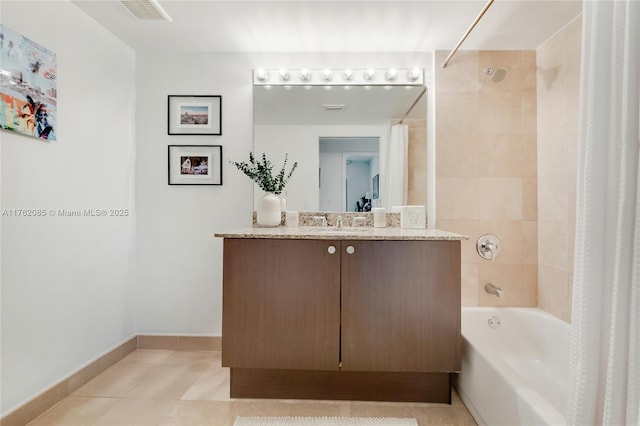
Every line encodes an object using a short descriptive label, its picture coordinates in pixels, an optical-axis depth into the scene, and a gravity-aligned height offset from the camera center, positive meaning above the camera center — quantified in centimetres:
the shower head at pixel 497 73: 215 +84
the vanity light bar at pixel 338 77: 242 +91
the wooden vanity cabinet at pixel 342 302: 175 -50
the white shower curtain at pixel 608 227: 84 -5
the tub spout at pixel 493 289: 217 -54
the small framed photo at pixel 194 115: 249 +64
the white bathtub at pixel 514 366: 134 -82
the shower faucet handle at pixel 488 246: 233 -27
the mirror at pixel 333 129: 243 +54
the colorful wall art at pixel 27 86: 153 +56
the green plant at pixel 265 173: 236 +21
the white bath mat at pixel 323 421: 165 -106
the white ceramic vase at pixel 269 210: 228 -4
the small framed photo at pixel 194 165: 249 +28
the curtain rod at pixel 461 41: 159 +95
